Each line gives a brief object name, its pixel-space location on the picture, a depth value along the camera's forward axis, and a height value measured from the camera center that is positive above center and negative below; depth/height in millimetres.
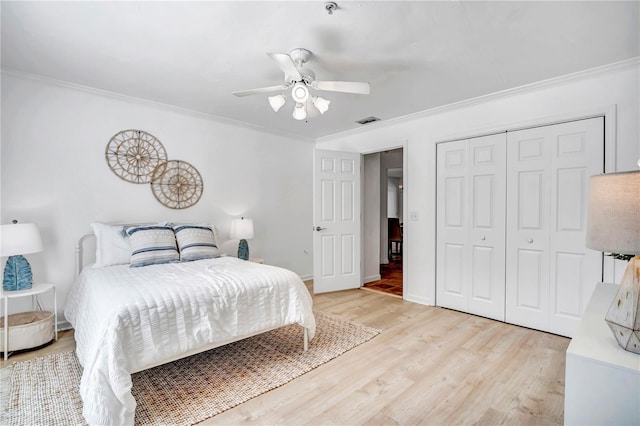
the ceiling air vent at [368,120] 4203 +1225
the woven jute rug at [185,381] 1833 -1218
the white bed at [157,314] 1659 -715
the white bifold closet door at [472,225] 3363 -189
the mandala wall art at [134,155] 3422 +620
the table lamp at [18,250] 2461 -333
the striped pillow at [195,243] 3201 -362
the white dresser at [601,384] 973 -575
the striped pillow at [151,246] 2938 -368
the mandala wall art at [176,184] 3734 +306
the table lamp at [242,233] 4102 -322
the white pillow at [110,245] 3006 -364
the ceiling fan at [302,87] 2273 +921
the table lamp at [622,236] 1067 -96
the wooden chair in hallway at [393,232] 7412 -561
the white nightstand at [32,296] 2434 -709
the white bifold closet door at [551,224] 2822 -151
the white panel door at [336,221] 4441 -182
